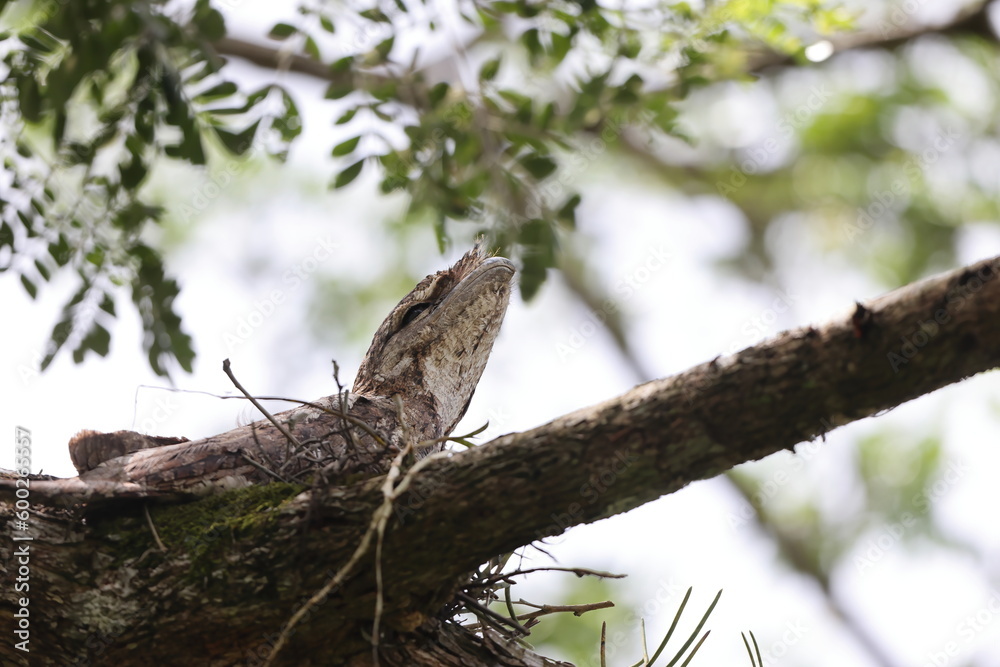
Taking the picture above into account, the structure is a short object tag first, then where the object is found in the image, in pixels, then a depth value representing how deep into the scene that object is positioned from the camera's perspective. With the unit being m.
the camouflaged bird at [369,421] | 6.25
